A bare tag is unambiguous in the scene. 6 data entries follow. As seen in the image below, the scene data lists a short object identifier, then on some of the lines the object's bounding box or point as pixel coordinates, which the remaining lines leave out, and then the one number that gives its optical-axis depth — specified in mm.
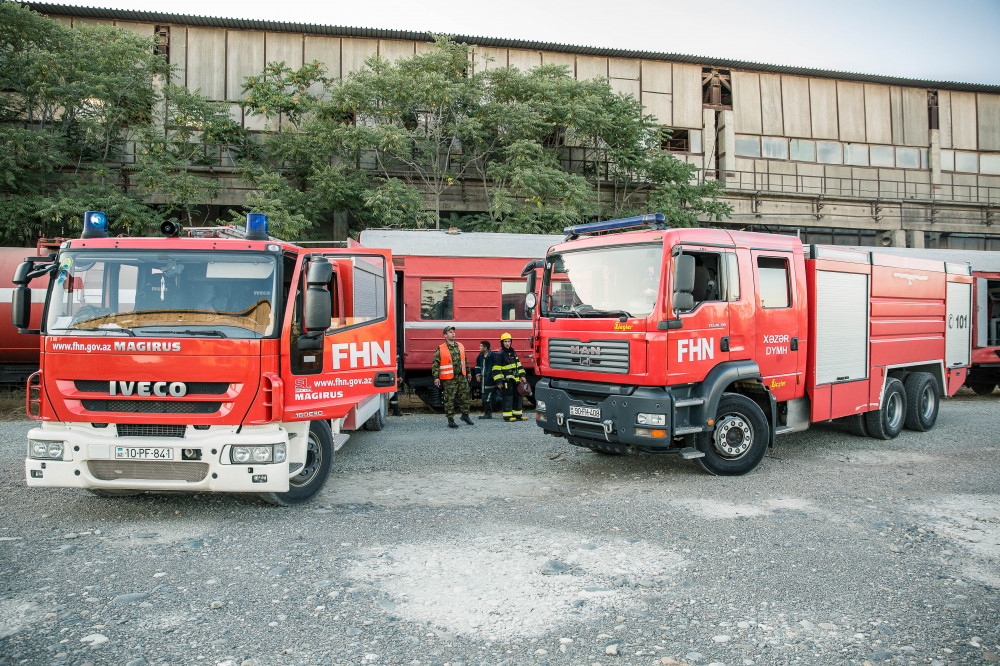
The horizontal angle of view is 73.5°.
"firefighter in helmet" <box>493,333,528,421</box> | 10922
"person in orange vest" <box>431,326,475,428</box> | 10352
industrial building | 20781
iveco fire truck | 5219
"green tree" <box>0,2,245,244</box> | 15805
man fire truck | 6562
